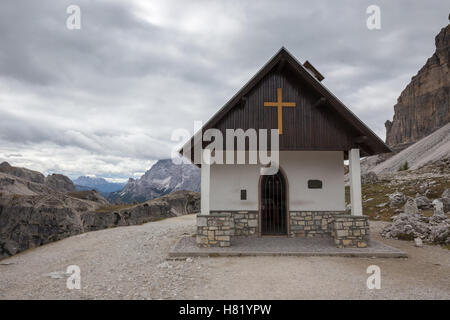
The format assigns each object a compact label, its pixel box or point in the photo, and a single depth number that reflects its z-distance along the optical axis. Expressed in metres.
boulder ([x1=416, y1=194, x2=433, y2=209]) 16.22
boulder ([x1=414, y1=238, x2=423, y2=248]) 9.64
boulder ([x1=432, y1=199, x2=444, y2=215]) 12.60
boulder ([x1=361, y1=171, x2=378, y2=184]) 34.91
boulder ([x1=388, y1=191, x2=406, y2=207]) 18.28
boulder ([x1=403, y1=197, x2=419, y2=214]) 13.85
